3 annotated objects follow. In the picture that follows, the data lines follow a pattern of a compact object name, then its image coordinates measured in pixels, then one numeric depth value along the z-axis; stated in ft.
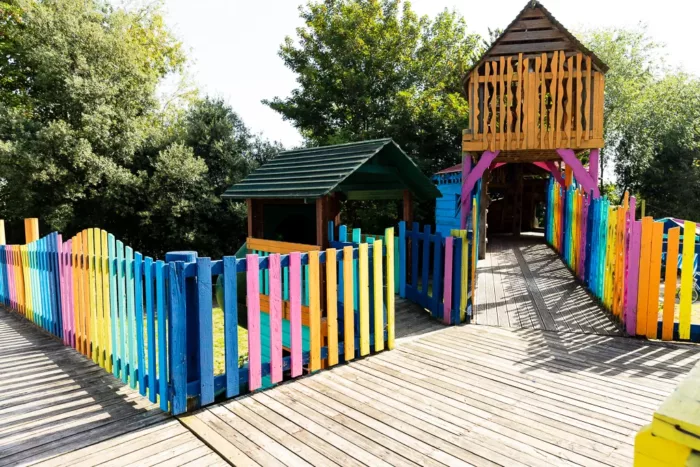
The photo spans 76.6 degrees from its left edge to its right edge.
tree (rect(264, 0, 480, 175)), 60.59
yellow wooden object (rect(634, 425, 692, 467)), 3.64
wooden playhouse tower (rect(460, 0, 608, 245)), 31.63
